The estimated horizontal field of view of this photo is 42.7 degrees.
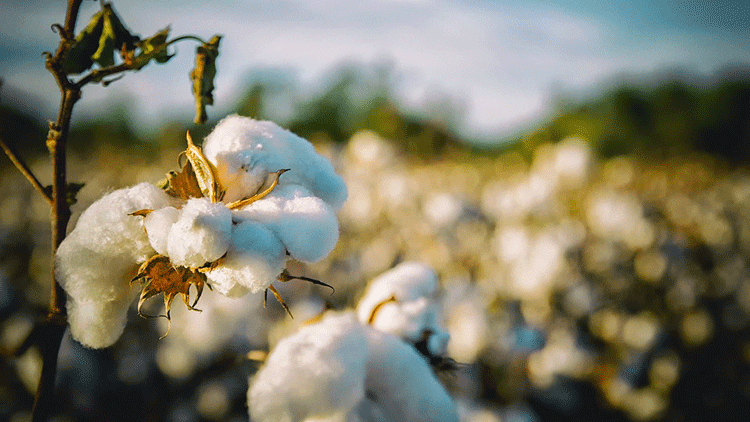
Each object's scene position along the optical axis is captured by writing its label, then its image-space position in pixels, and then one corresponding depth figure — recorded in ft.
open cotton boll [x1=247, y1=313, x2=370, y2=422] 1.10
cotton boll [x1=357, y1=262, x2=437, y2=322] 1.33
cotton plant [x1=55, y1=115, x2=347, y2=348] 0.97
